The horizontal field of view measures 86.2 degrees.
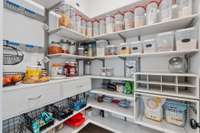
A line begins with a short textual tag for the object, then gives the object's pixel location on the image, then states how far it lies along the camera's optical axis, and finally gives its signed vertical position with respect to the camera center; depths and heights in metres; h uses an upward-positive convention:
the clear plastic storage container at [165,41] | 1.22 +0.29
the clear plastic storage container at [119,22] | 1.63 +0.68
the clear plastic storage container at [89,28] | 1.92 +0.68
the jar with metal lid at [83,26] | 1.83 +0.70
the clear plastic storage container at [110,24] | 1.70 +0.68
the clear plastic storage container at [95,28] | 1.88 +0.68
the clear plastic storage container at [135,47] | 1.47 +0.27
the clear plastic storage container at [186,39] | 1.09 +0.28
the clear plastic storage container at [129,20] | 1.54 +0.68
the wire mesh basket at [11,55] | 1.12 +0.13
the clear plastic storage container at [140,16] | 1.44 +0.68
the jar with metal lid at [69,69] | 1.68 -0.04
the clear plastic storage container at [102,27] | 1.80 +0.68
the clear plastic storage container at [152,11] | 1.33 +0.69
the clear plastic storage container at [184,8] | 1.12 +0.63
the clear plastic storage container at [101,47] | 1.84 +0.34
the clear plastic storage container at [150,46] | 1.35 +0.26
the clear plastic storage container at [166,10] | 1.22 +0.66
